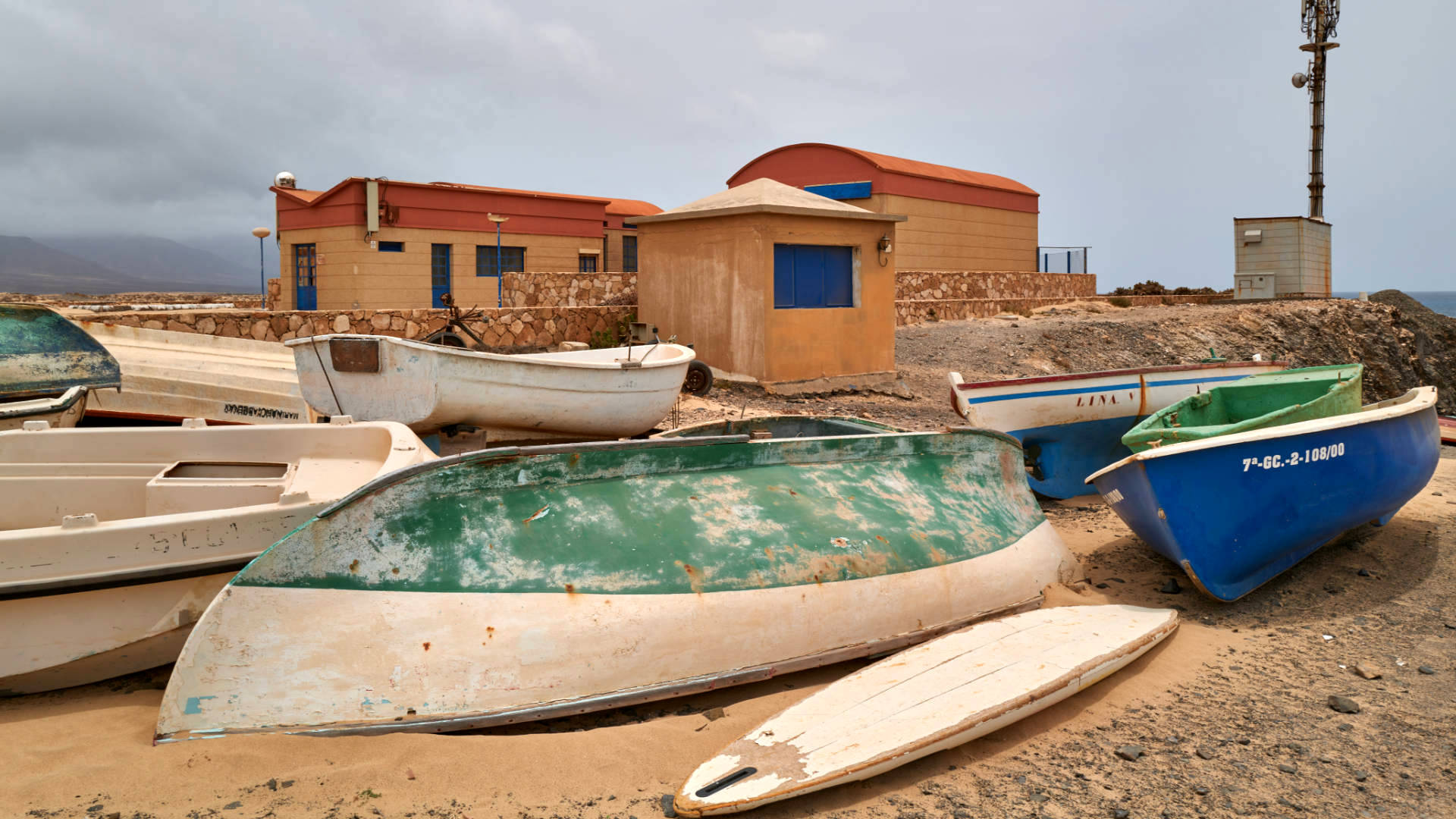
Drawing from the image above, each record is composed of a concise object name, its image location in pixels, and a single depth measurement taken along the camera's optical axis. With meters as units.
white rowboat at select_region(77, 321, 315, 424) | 8.22
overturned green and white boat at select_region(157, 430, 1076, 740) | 3.34
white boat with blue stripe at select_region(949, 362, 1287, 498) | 8.62
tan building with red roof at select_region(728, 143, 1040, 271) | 22.62
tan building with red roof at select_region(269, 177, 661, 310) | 20.52
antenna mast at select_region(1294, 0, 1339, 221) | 31.81
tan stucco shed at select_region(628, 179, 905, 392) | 12.31
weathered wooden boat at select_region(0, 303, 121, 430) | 7.11
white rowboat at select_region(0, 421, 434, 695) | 3.59
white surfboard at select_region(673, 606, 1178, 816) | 3.21
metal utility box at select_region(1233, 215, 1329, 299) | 27.55
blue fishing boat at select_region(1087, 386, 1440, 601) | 5.30
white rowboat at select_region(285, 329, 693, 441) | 7.19
